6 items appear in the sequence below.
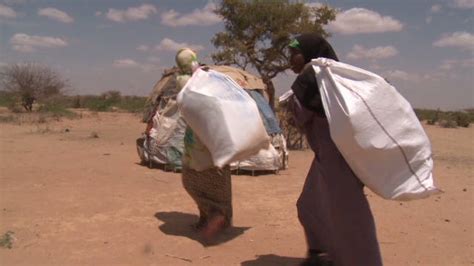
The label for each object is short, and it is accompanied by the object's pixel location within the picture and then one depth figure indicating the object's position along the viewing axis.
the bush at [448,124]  23.91
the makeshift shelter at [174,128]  7.86
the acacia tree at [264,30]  11.96
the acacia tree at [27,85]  23.55
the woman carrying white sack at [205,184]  4.47
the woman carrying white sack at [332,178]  3.23
